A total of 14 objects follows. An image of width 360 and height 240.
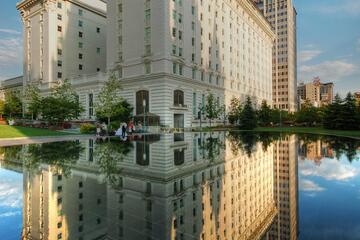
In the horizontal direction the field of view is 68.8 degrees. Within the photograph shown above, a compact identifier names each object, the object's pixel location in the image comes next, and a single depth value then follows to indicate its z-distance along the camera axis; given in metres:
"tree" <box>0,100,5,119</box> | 75.26
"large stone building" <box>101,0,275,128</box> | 48.03
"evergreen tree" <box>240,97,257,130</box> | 58.09
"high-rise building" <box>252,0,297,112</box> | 145.25
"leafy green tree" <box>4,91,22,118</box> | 74.50
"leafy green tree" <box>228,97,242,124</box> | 68.09
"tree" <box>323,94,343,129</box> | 50.88
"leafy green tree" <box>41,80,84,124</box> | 47.44
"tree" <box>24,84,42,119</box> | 52.75
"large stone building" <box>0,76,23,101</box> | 90.69
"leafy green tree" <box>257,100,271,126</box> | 76.71
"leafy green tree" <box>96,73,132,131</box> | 41.75
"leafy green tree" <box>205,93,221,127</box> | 56.53
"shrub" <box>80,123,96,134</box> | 38.28
